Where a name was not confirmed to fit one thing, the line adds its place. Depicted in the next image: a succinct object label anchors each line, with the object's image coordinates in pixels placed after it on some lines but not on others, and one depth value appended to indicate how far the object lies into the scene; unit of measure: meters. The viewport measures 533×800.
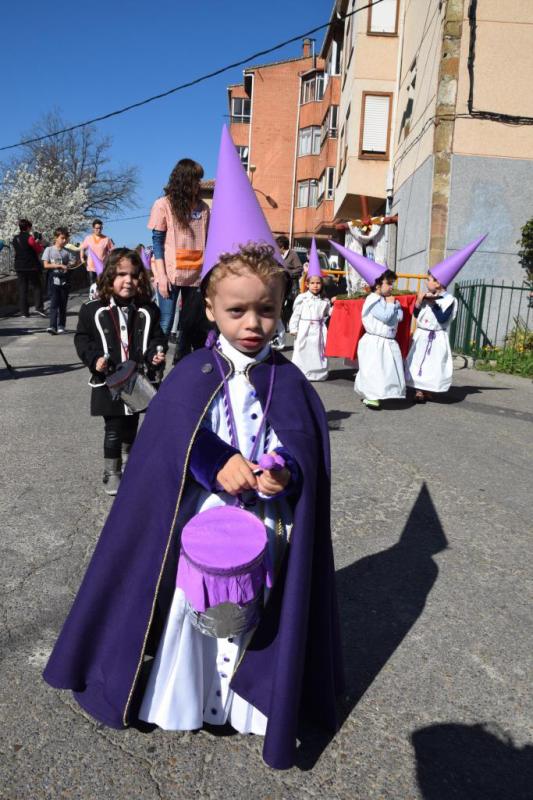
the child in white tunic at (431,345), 8.38
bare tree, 55.00
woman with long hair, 5.30
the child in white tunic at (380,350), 7.90
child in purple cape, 1.98
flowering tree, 52.91
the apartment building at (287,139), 40.19
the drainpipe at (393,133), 17.73
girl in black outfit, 4.15
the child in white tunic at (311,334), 9.73
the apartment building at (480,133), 12.09
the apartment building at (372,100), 18.58
